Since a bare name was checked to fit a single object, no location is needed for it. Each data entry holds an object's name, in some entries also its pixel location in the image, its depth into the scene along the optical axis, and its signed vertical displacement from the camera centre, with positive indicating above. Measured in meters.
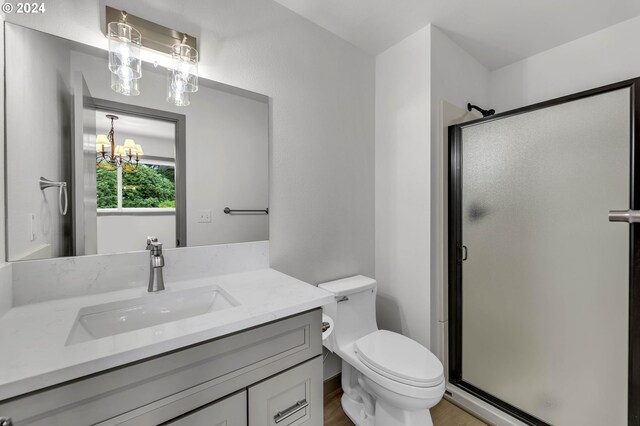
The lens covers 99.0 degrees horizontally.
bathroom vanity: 0.57 -0.37
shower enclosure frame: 1.14 -0.26
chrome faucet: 1.05 -0.22
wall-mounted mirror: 0.93 +0.22
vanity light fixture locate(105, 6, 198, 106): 1.05 +0.66
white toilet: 1.23 -0.75
